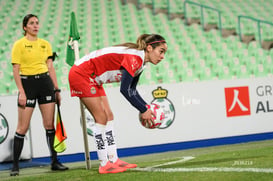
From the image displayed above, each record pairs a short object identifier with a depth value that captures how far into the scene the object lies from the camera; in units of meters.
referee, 10.00
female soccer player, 7.92
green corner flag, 9.93
